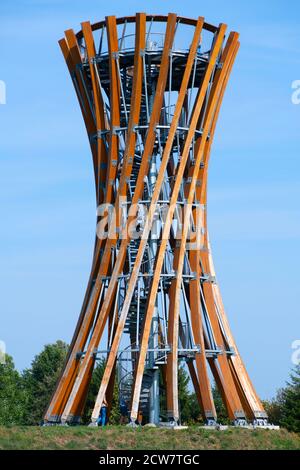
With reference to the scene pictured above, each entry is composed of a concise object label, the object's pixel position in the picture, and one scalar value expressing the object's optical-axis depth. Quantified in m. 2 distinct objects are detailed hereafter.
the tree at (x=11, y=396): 83.12
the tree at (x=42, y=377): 86.25
